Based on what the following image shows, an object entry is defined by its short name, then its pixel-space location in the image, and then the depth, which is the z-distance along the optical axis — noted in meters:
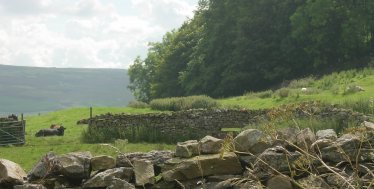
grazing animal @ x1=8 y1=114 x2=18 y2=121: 27.12
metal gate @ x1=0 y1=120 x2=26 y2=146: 24.31
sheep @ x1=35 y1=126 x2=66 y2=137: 26.36
